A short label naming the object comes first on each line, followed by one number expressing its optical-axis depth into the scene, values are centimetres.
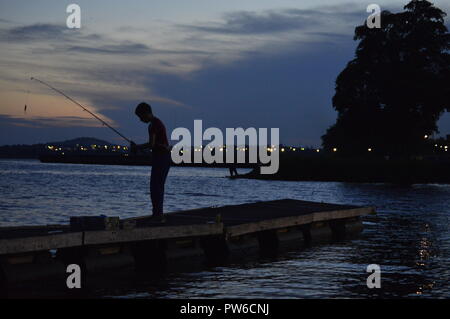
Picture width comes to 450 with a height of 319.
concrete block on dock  1393
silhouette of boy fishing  1440
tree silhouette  7419
